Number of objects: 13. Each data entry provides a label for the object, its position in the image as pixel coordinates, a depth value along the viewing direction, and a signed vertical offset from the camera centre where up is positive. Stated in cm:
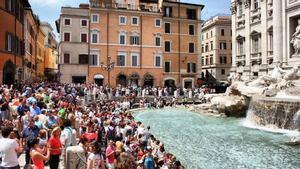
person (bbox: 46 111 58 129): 752 -117
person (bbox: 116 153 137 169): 400 -134
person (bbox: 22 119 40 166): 622 -126
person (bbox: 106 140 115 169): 602 -187
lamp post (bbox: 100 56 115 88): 3039 +260
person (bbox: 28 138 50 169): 470 -141
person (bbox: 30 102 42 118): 832 -92
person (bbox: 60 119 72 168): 624 -139
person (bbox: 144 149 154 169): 628 -208
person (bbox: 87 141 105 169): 485 -153
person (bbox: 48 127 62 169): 557 -145
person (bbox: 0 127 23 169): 456 -127
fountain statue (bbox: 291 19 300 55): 2008 +381
